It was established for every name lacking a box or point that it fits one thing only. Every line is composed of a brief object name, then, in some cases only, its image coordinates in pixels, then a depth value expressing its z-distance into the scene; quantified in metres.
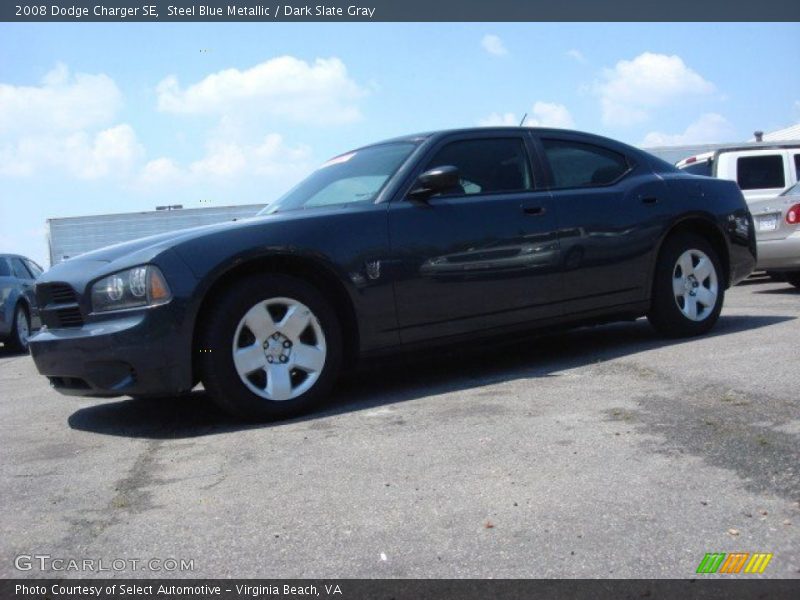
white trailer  21.52
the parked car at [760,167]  12.67
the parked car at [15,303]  12.04
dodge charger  4.51
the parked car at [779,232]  9.78
